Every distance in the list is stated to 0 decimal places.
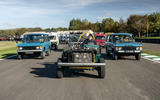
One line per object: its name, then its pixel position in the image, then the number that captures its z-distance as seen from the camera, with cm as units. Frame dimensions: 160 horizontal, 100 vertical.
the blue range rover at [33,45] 1033
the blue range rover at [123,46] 941
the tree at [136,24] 5390
